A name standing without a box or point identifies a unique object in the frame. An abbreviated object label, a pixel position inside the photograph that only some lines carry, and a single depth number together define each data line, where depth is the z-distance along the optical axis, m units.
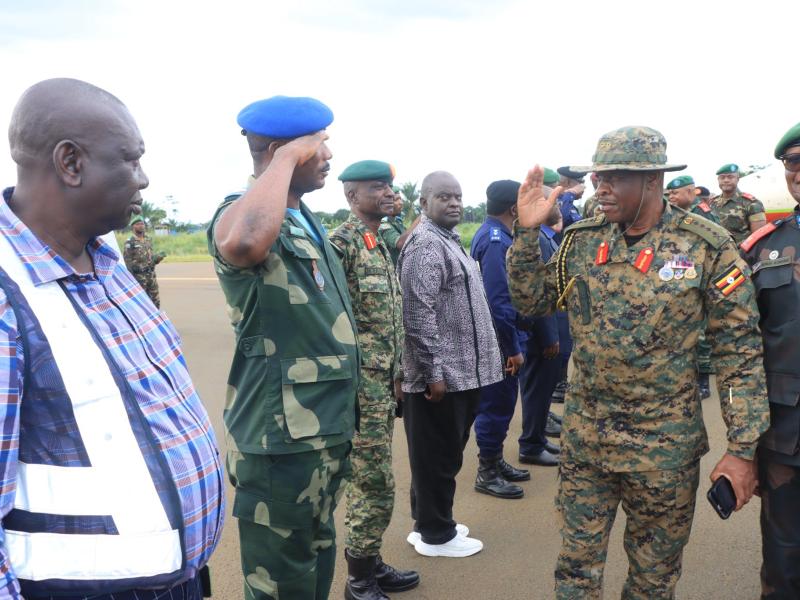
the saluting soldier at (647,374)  2.46
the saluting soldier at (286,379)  2.11
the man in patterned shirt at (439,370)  3.52
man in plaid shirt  1.21
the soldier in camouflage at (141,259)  10.54
